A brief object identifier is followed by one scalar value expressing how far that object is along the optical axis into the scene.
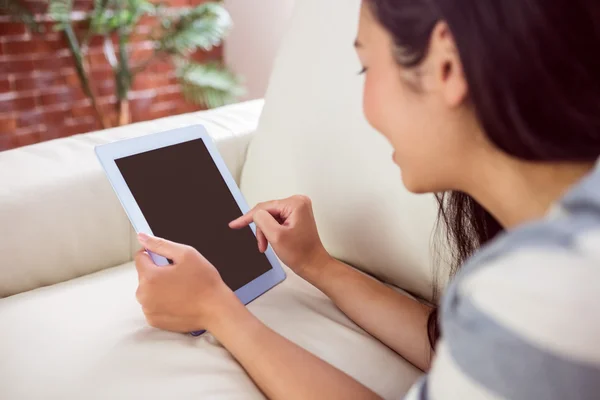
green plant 1.99
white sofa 0.60
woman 0.30
